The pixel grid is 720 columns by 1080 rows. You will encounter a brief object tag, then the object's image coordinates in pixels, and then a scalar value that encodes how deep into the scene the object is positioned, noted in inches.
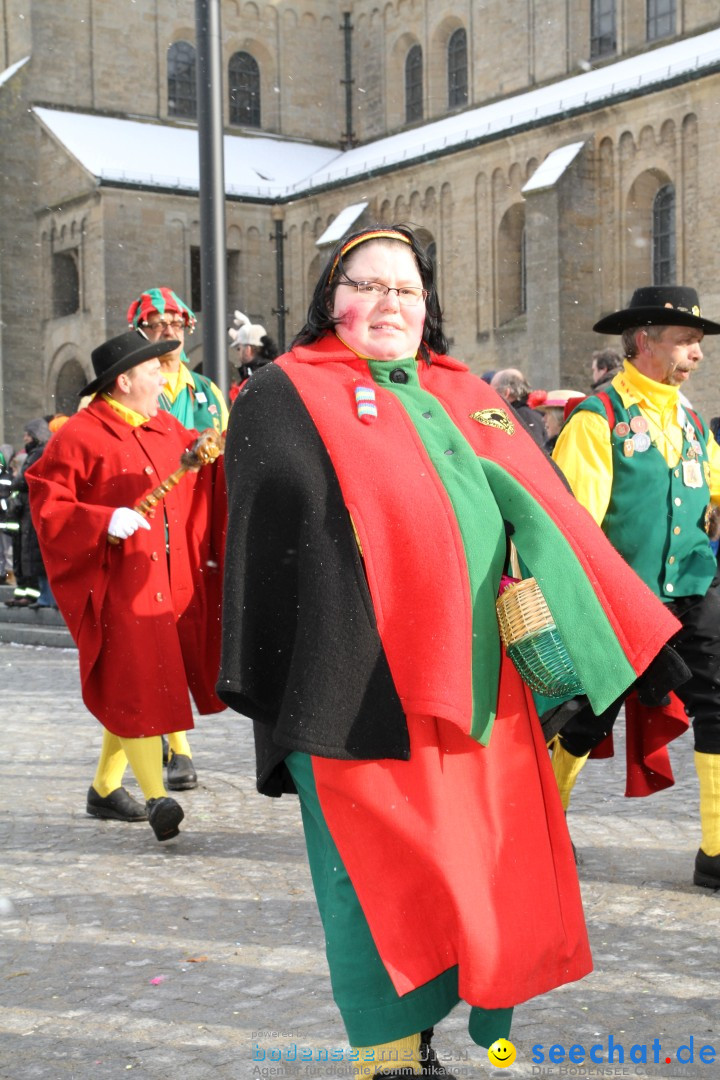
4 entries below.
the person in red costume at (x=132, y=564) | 245.6
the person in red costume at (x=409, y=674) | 122.0
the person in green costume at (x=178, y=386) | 294.0
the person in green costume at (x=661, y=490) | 213.3
